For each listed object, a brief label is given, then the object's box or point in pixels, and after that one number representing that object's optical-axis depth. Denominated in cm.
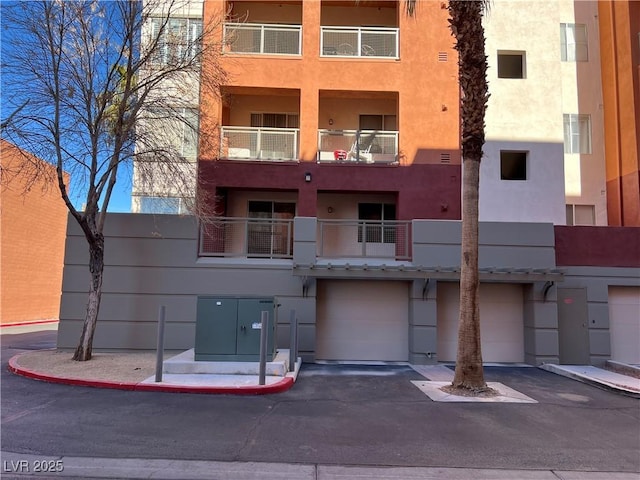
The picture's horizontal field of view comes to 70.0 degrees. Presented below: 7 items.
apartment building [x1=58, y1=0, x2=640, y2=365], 1304
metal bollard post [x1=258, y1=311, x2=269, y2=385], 893
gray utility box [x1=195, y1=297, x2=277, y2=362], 1007
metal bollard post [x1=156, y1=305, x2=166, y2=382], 914
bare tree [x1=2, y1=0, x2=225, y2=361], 1099
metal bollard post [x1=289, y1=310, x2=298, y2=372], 1044
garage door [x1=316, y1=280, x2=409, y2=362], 1338
